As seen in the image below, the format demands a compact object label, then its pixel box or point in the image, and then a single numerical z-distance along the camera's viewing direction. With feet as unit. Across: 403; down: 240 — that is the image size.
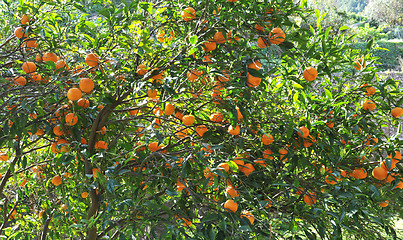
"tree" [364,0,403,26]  67.41
